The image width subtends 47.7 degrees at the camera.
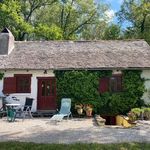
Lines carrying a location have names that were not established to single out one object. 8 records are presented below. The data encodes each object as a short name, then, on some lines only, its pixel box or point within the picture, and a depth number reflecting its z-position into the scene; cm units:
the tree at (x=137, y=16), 2026
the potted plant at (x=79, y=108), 1056
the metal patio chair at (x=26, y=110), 1001
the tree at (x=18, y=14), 1745
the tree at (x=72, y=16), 2119
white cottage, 1111
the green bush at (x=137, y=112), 956
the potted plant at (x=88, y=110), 1049
